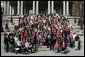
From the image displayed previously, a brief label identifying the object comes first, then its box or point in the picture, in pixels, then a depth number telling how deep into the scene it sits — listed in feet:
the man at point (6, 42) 35.38
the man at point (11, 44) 35.28
